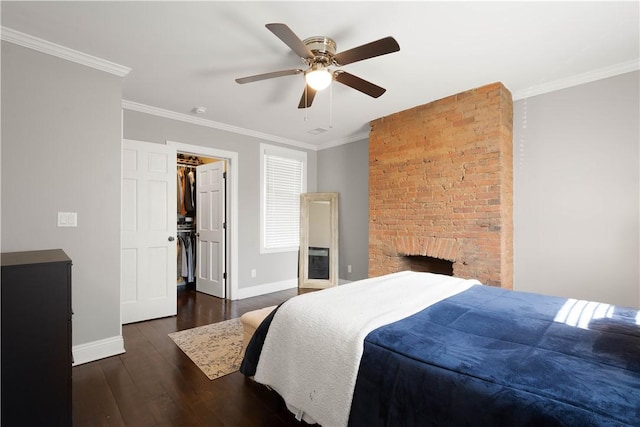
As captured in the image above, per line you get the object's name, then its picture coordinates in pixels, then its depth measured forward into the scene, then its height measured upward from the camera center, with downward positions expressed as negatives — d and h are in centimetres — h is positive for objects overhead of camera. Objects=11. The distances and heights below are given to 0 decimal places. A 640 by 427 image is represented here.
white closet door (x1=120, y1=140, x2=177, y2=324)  331 -19
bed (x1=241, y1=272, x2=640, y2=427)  91 -53
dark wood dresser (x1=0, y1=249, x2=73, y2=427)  145 -64
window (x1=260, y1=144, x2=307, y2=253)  471 +32
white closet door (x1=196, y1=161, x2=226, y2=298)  437 -21
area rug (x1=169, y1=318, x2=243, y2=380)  234 -119
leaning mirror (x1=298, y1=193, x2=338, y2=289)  490 -42
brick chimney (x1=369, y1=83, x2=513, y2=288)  297 +33
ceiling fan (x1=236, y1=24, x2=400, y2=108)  176 +102
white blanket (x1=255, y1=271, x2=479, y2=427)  129 -61
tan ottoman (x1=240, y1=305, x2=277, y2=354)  219 -78
